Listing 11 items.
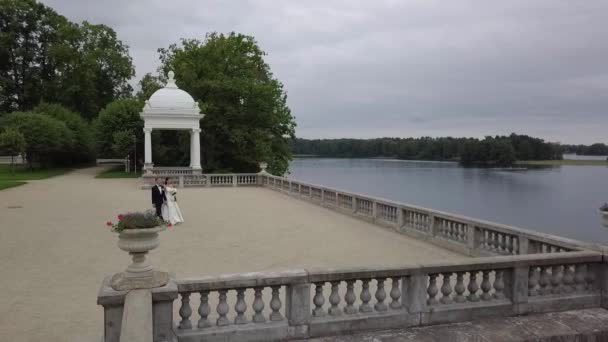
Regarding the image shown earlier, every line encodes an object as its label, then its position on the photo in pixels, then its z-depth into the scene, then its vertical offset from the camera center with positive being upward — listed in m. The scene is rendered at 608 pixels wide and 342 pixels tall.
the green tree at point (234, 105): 38.50 +3.64
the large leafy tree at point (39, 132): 42.78 +1.34
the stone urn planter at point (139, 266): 4.89 -1.28
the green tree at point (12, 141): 39.71 +0.46
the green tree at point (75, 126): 51.00 +2.35
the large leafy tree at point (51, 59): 59.16 +11.51
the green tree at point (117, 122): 43.53 +2.38
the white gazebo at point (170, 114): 35.00 +2.54
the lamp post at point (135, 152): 43.04 -0.46
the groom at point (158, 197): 15.72 -1.66
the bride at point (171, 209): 15.96 -2.09
